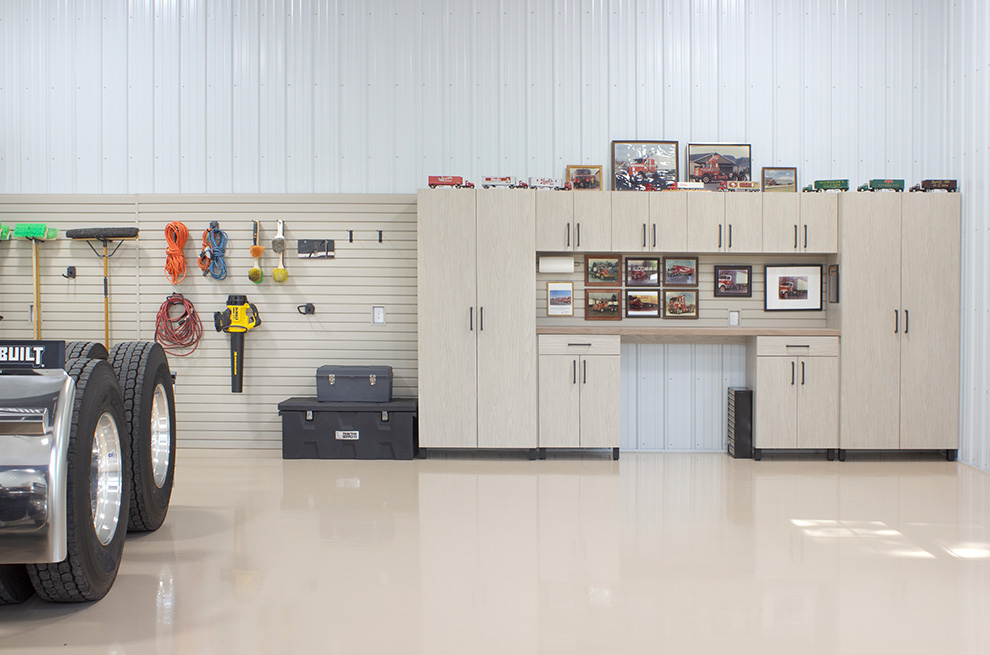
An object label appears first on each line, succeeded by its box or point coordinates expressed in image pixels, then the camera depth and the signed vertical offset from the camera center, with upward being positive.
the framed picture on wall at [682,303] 6.45 +0.10
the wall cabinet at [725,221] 6.07 +0.77
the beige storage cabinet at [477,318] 5.98 -0.03
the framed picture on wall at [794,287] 6.39 +0.23
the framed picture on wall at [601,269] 6.43 +0.40
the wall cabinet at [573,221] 6.05 +0.77
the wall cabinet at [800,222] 6.05 +0.76
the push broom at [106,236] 6.34 +0.69
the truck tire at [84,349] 3.46 -0.16
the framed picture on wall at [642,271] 6.45 +0.38
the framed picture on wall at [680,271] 6.45 +0.38
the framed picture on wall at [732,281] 6.43 +0.29
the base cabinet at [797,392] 6.02 -0.65
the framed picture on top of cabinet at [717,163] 6.48 +1.34
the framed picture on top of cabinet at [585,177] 6.48 +1.22
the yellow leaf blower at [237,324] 6.43 -0.08
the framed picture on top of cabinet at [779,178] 6.48 +1.20
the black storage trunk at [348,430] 6.07 -0.96
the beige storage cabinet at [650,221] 6.07 +0.77
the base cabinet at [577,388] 6.02 -0.61
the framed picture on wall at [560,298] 6.42 +0.14
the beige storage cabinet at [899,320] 5.97 -0.05
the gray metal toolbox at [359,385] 6.17 -0.59
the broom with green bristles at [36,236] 6.41 +0.70
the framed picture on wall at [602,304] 6.44 +0.09
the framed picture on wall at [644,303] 6.47 +0.10
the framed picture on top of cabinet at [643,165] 6.46 +1.32
